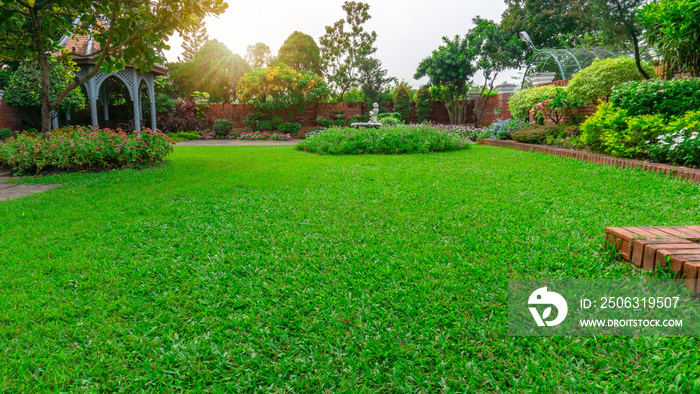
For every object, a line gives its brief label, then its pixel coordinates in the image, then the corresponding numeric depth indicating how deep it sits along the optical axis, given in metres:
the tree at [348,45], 28.25
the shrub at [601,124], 6.03
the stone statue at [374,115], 14.88
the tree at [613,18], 16.83
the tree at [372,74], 27.81
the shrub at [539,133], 8.68
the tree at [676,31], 6.01
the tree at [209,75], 28.38
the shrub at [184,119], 16.91
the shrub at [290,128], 17.75
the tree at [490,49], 16.80
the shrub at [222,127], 17.23
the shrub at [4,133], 11.80
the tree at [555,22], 22.70
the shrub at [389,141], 9.06
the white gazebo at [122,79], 13.04
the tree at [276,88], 18.33
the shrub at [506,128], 10.55
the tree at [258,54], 37.31
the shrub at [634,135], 5.45
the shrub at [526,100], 10.48
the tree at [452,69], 16.95
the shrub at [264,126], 18.17
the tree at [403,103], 19.95
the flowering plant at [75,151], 6.19
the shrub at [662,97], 5.56
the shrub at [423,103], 19.36
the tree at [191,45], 37.81
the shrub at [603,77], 8.12
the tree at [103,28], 5.56
